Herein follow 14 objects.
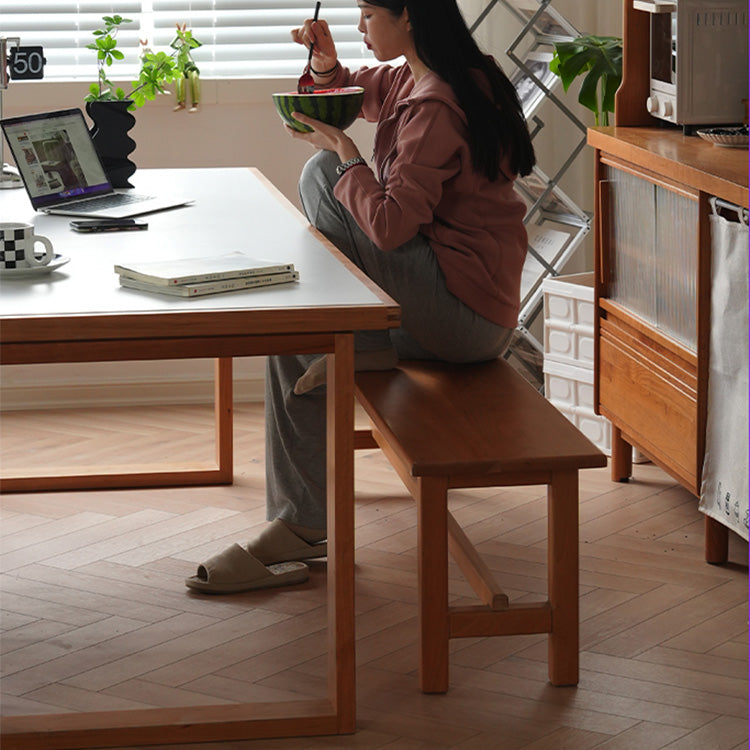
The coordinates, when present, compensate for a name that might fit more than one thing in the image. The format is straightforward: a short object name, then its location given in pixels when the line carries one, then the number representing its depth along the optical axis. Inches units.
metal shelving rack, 300.8
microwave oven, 234.3
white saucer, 159.6
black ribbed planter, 235.3
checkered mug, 159.5
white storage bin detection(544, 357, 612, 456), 270.9
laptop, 213.2
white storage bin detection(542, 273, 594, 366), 268.6
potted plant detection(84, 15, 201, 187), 235.7
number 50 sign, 244.2
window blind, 313.5
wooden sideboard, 206.5
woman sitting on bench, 189.1
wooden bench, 165.6
